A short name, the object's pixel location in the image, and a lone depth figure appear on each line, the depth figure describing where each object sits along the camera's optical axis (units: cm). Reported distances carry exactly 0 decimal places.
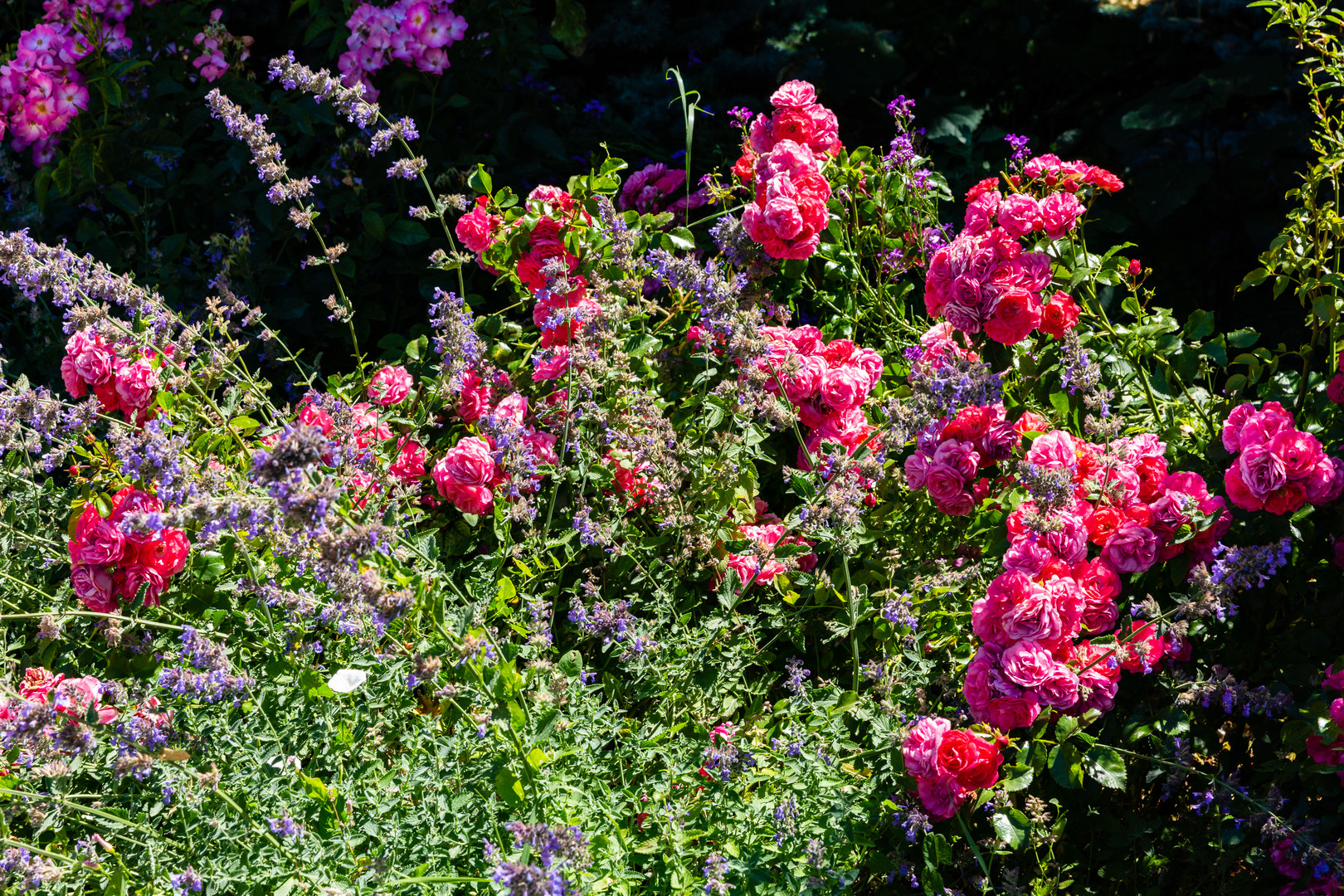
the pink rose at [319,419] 232
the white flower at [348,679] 171
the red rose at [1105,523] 204
